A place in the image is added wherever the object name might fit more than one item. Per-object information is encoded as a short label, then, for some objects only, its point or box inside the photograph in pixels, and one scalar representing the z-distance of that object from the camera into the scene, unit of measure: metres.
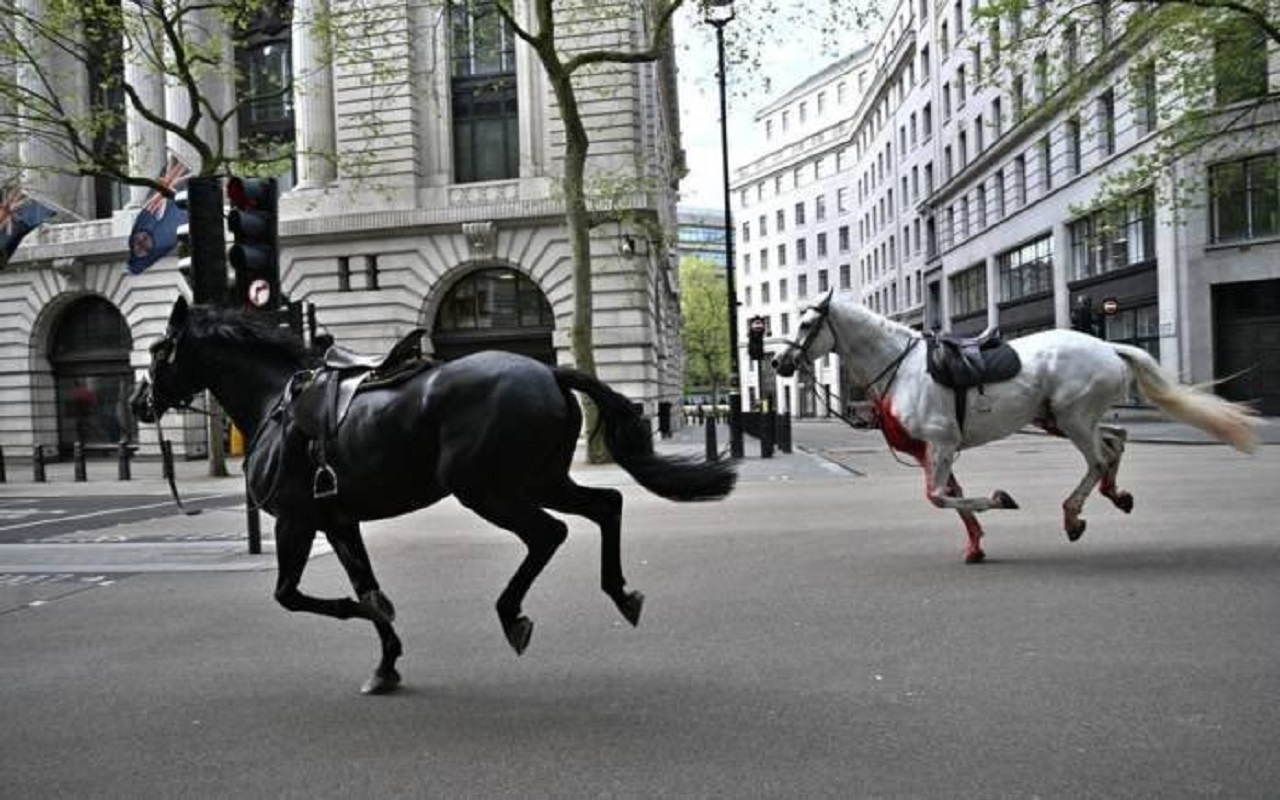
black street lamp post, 21.03
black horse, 4.42
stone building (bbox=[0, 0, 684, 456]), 27.75
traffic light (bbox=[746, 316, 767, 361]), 19.11
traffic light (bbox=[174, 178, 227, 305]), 8.86
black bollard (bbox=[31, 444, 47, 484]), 22.30
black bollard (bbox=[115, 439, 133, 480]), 21.66
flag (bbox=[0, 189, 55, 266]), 23.58
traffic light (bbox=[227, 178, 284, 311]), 8.40
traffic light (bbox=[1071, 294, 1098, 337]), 21.42
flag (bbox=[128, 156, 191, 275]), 23.02
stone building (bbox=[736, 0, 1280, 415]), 23.97
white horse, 7.32
